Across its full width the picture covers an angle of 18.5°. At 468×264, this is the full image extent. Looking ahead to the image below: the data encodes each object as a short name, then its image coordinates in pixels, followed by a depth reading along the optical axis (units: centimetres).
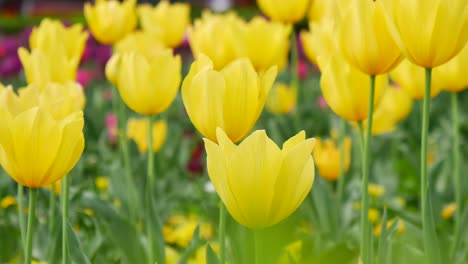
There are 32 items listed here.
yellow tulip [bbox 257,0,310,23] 415
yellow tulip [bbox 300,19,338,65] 250
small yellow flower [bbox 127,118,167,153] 536
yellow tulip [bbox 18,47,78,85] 290
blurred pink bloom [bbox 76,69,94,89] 812
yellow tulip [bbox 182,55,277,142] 211
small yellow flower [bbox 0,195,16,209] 430
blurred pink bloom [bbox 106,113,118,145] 704
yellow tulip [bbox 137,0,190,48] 457
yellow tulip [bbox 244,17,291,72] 359
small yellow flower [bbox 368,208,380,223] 462
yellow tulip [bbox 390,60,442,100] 317
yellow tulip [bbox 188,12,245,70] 319
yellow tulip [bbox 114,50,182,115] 281
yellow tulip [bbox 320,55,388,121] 244
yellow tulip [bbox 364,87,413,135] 495
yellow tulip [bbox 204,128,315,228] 178
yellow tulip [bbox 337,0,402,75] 213
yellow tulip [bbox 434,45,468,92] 286
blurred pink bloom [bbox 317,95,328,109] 849
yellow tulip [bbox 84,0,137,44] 412
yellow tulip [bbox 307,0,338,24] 422
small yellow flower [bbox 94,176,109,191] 547
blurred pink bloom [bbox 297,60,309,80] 1010
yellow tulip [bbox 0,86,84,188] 200
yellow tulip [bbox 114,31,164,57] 345
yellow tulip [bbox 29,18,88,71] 318
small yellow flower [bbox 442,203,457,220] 483
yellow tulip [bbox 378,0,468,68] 201
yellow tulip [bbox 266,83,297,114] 633
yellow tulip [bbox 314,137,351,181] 444
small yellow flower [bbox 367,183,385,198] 511
